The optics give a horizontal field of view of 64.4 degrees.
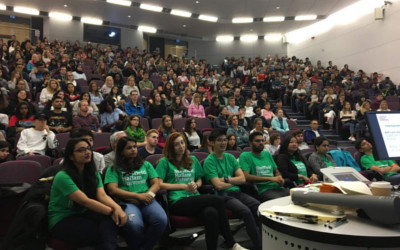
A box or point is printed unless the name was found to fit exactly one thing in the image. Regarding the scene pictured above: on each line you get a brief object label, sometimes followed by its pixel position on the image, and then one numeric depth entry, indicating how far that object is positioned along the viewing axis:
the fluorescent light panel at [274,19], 13.05
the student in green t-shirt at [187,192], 2.38
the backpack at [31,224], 1.91
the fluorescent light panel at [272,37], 16.30
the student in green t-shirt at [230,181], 2.51
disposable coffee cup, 1.16
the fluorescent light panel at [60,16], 12.52
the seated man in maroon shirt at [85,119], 4.61
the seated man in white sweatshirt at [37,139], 3.69
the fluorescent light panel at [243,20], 13.35
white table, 0.90
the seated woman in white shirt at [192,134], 4.82
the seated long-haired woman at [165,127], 4.75
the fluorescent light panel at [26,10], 11.71
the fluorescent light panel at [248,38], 16.38
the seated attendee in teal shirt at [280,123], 6.18
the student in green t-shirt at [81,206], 2.01
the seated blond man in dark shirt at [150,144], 3.66
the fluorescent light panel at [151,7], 11.47
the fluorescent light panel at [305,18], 12.72
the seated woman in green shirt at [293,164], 3.32
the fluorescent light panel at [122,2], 11.02
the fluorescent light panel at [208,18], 13.02
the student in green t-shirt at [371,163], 3.74
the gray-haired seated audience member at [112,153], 3.17
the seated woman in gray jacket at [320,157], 3.72
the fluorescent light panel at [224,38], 16.52
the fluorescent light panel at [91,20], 13.17
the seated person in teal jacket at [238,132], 5.25
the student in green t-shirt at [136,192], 2.19
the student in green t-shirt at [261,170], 3.04
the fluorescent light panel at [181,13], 12.21
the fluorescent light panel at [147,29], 14.47
